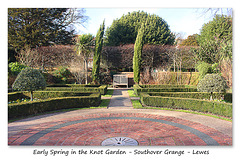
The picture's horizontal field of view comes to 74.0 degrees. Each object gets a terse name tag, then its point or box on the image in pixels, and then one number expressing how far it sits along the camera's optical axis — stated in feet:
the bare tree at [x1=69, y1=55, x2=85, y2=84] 53.80
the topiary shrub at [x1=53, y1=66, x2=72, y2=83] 52.95
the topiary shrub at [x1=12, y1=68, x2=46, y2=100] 22.75
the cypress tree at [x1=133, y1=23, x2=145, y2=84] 47.16
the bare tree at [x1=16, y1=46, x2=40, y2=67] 46.06
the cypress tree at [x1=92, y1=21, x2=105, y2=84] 53.47
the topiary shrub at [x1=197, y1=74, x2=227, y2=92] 23.65
